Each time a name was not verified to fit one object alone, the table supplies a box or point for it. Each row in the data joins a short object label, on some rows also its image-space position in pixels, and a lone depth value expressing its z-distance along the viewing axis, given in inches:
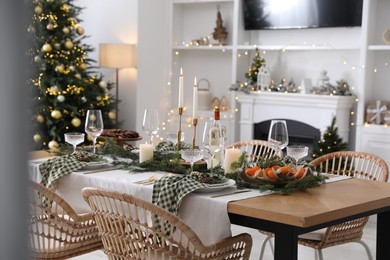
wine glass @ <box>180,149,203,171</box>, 105.7
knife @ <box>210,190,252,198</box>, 94.9
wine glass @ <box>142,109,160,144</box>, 128.5
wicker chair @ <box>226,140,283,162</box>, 152.0
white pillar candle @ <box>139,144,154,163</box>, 119.7
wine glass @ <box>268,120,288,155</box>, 113.0
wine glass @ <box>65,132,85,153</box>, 127.8
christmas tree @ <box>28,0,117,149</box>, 227.1
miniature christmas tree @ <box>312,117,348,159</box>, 219.1
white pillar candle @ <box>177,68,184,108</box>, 118.4
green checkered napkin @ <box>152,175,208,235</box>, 95.7
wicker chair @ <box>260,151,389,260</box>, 114.8
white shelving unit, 221.8
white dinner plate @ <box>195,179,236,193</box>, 96.8
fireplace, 225.5
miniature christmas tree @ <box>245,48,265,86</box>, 245.7
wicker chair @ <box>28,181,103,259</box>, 100.7
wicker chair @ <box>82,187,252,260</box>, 83.1
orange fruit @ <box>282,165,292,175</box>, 100.2
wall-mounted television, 226.5
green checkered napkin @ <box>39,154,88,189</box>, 116.4
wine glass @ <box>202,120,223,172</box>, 108.5
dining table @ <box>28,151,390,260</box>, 85.7
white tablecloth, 91.8
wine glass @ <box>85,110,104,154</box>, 126.6
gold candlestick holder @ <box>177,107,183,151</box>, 124.5
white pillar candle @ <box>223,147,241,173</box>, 110.0
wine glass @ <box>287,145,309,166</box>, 109.0
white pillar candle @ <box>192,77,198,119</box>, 116.2
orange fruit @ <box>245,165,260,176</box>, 102.5
